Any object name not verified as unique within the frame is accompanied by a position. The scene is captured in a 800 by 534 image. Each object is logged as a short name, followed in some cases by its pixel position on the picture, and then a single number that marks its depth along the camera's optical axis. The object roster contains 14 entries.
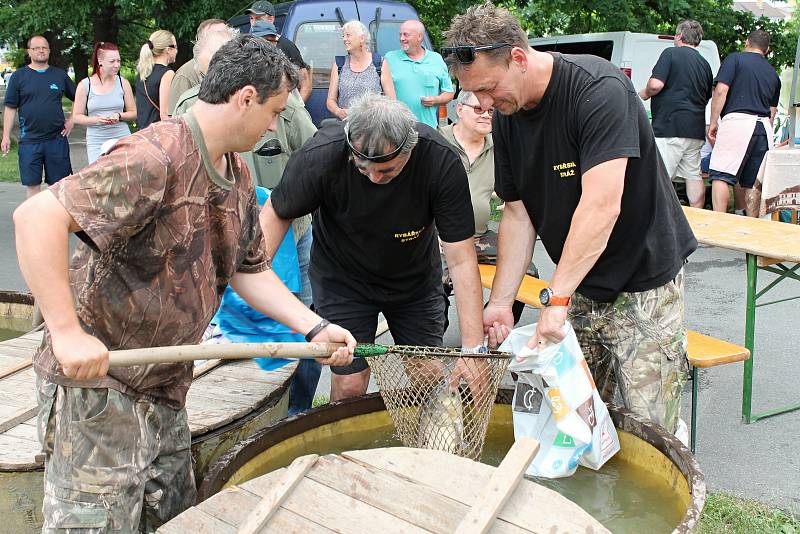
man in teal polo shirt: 7.61
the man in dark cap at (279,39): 6.24
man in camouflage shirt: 2.04
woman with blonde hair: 7.11
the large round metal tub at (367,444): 2.66
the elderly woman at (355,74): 7.47
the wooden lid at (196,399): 3.02
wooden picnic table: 4.01
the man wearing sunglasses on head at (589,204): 2.75
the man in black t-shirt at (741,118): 8.14
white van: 10.60
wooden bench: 3.71
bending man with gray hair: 3.03
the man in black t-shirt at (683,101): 8.46
